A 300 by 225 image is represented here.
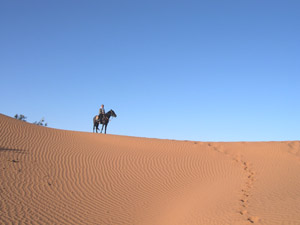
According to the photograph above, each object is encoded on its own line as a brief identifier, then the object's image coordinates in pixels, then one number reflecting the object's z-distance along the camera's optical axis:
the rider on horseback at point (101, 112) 21.64
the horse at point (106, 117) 21.86
